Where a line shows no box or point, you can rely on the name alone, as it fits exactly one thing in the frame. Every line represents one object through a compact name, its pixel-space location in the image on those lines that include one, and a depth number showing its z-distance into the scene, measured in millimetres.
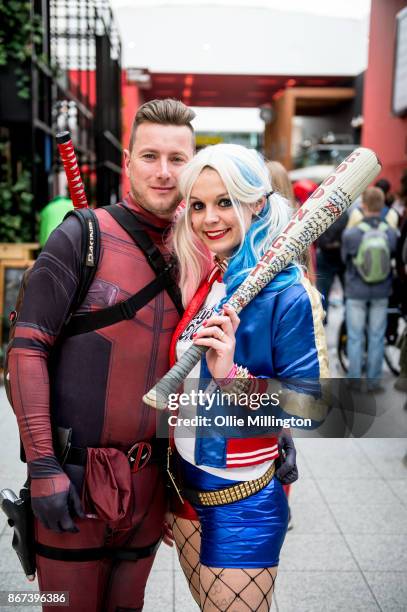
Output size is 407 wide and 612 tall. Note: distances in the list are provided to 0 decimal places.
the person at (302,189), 4625
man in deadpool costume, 1525
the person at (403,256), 4543
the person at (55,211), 4599
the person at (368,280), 5289
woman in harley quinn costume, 1459
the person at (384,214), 5515
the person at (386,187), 6770
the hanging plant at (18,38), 5590
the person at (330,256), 6754
